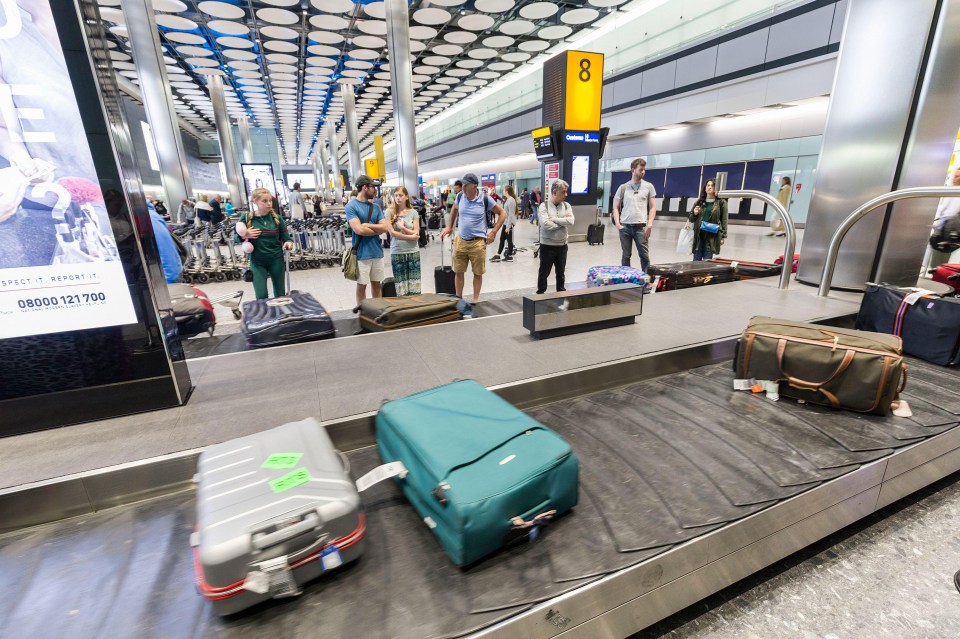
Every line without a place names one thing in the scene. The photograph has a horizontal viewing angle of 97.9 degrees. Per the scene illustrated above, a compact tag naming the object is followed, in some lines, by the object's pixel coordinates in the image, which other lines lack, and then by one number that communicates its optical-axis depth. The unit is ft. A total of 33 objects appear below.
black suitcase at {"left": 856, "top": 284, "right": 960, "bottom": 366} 8.86
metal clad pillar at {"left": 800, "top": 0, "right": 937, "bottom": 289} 12.05
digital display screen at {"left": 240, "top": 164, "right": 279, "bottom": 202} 48.37
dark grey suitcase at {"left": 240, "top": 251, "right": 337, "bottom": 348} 9.68
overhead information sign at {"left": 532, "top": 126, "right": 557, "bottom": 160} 37.58
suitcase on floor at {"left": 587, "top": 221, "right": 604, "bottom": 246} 39.37
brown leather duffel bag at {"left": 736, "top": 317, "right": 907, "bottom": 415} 6.91
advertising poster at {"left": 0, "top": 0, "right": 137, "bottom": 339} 5.41
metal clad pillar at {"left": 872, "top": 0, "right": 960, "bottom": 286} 11.57
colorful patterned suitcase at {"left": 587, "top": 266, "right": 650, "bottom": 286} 14.82
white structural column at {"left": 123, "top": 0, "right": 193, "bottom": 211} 35.53
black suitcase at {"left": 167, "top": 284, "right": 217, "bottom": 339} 9.92
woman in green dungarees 13.38
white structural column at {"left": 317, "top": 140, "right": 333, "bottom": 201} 147.69
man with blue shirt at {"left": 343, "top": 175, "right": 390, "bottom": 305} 14.14
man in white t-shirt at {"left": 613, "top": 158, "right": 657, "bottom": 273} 18.88
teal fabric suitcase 4.24
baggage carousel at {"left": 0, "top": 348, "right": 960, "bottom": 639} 3.92
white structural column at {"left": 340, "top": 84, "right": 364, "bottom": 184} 71.77
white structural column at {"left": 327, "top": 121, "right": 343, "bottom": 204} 106.42
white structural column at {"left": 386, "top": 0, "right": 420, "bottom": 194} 39.17
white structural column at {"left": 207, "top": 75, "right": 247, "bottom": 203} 65.00
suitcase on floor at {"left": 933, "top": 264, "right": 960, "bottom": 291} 12.67
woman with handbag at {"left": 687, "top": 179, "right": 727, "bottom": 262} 17.89
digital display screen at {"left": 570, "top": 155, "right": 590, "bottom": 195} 38.75
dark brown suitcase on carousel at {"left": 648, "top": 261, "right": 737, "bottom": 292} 14.92
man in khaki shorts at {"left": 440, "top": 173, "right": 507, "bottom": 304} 15.69
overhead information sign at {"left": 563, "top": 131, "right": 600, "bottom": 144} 37.58
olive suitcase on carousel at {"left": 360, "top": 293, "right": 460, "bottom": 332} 10.66
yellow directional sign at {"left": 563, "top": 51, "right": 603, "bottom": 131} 37.32
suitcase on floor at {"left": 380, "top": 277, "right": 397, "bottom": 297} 16.33
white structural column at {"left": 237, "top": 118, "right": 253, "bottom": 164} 102.42
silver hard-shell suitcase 3.77
